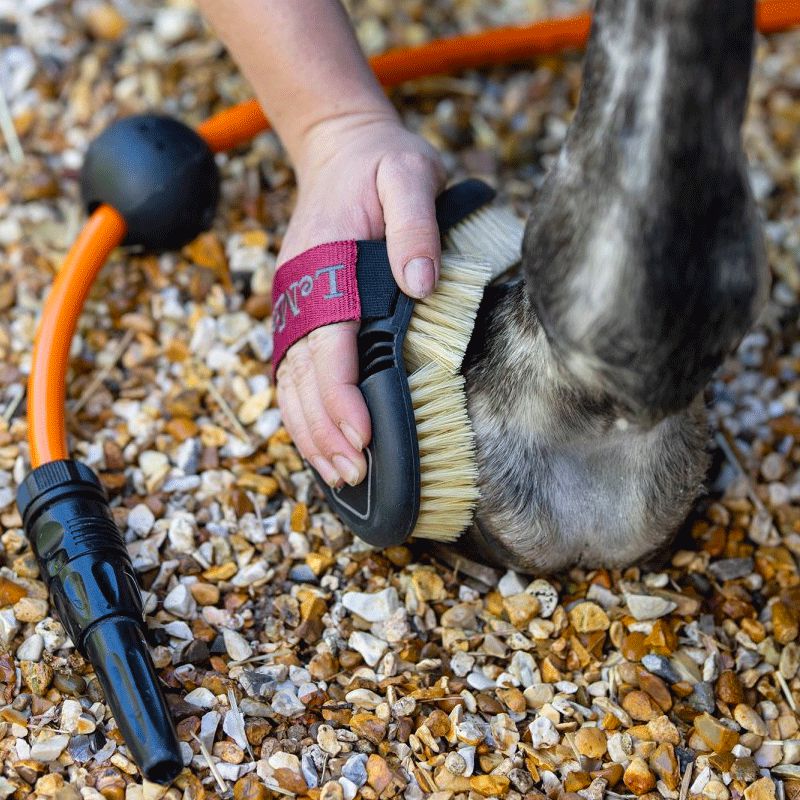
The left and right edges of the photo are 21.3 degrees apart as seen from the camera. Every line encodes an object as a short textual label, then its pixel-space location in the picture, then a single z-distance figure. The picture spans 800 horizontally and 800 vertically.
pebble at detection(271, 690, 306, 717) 0.94
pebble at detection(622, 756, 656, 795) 0.93
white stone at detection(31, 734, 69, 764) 0.91
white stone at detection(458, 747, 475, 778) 0.93
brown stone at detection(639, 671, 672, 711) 0.95
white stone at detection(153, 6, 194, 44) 1.24
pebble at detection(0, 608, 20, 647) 0.95
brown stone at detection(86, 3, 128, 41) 1.25
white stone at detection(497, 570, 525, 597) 1.00
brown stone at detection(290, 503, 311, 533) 1.02
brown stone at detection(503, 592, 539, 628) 0.98
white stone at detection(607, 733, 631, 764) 0.94
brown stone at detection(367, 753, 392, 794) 0.92
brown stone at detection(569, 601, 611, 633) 0.98
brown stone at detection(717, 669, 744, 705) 0.96
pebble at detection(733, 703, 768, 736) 0.95
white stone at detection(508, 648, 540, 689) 0.97
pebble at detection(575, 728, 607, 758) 0.94
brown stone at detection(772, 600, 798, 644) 0.98
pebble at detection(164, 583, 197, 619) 0.97
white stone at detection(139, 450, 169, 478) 1.04
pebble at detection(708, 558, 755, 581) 1.01
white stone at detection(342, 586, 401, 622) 0.98
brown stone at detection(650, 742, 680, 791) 0.93
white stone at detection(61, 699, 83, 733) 0.92
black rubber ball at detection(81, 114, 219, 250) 1.08
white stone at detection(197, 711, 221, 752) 0.93
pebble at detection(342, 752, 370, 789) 0.92
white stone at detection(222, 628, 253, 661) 0.96
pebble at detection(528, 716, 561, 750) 0.94
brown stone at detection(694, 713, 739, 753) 0.94
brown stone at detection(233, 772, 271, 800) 0.91
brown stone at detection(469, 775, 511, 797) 0.92
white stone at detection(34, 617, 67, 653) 0.95
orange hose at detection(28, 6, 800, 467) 1.01
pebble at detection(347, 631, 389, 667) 0.97
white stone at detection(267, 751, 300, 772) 0.92
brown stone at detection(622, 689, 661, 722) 0.95
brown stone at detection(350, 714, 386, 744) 0.93
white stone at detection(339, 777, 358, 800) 0.91
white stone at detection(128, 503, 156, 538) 1.01
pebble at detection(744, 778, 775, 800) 0.92
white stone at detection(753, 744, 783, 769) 0.94
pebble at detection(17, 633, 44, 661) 0.94
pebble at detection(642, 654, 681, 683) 0.96
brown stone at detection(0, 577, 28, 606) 0.96
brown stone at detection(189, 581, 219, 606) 0.98
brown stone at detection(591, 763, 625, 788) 0.93
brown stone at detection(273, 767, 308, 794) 0.92
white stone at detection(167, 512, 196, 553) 1.00
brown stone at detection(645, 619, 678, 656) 0.97
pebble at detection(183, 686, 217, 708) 0.94
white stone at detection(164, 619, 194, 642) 0.96
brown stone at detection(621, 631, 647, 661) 0.97
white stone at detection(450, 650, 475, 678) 0.97
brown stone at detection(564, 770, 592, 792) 0.92
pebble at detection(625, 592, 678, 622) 0.98
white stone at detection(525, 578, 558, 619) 0.99
